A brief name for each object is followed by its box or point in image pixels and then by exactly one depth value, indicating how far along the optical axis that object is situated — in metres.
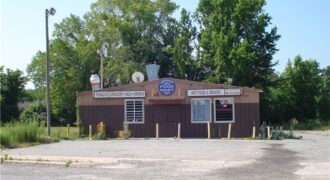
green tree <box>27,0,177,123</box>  58.16
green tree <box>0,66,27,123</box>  57.52
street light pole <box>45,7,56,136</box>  30.16
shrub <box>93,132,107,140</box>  29.64
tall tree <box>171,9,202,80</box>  54.09
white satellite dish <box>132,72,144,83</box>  34.81
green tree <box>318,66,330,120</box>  51.38
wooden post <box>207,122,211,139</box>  29.66
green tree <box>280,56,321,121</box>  51.31
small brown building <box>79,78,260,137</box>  30.03
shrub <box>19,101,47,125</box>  57.09
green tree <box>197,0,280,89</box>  48.53
